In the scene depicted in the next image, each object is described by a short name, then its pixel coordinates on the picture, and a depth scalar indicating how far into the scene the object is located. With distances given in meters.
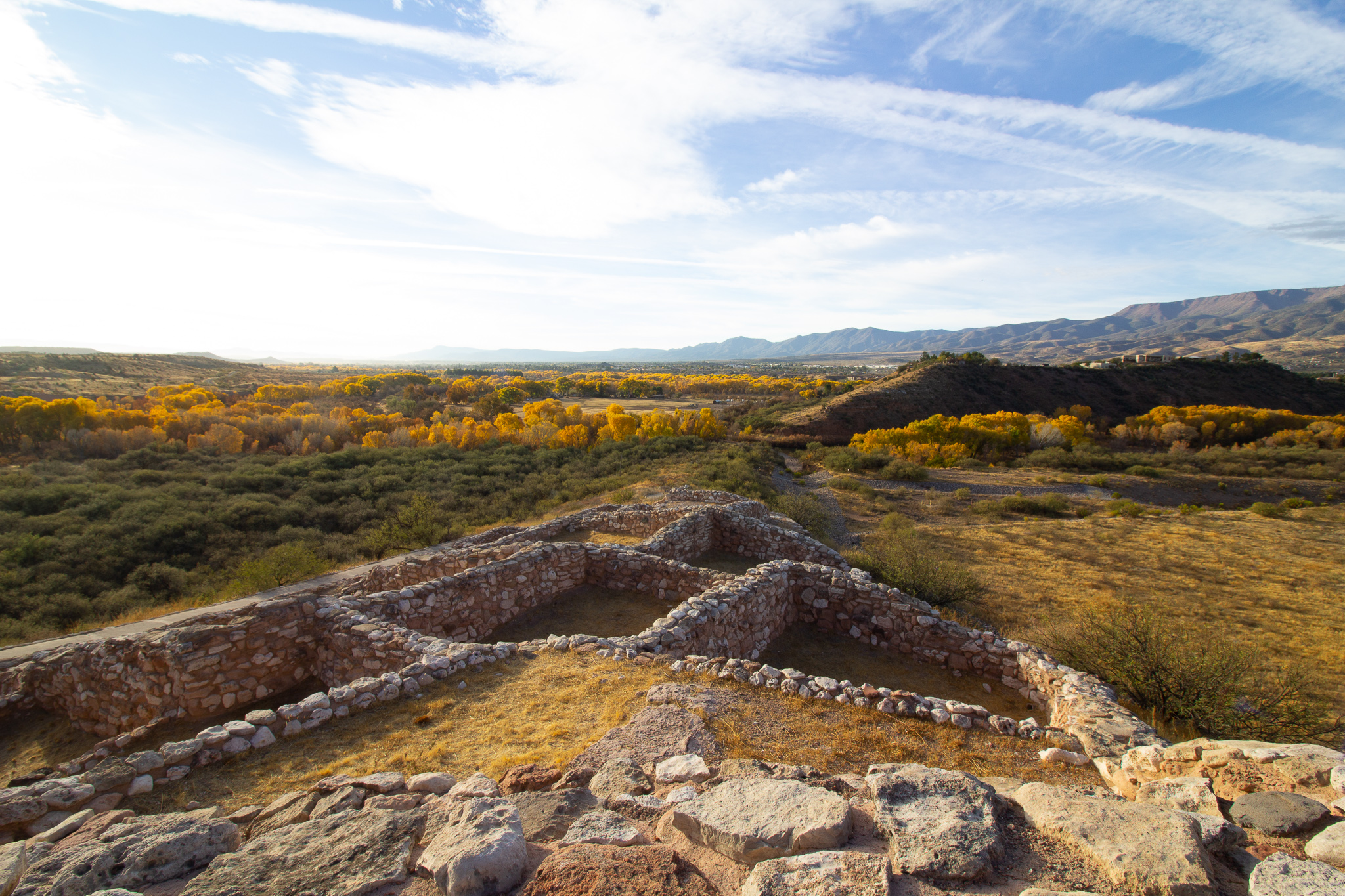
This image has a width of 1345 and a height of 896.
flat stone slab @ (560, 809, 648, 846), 3.08
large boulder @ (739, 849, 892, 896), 2.43
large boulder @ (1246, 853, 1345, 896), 2.28
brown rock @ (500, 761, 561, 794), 4.04
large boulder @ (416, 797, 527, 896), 2.66
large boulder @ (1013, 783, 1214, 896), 2.45
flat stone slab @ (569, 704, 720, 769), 4.65
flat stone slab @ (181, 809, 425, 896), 2.71
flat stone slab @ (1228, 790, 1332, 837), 2.88
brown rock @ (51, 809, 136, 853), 3.26
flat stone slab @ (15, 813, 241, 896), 2.74
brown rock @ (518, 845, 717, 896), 2.58
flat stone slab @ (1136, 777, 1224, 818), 3.25
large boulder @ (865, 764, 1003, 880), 2.70
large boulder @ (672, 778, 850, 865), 2.85
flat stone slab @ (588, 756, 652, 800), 3.94
